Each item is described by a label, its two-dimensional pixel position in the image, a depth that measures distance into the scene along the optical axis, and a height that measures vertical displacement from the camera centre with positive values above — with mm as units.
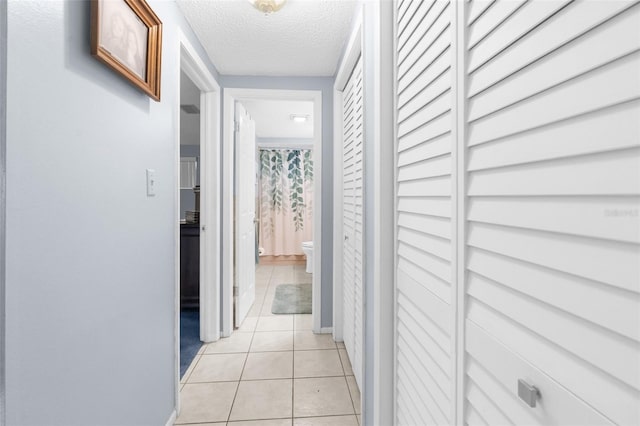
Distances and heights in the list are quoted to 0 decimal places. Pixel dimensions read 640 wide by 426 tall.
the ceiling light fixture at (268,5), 1729 +1106
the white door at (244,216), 2912 -30
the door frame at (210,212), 2619 +4
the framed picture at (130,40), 1026 +613
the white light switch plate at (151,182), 1417 +129
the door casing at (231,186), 2736 +229
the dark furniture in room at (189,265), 3402 -550
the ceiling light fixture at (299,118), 4281 +1266
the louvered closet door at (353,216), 1945 -18
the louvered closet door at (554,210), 382 +7
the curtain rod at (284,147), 5770 +1152
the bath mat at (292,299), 3437 -989
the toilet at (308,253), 4774 -577
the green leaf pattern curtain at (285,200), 5863 +236
